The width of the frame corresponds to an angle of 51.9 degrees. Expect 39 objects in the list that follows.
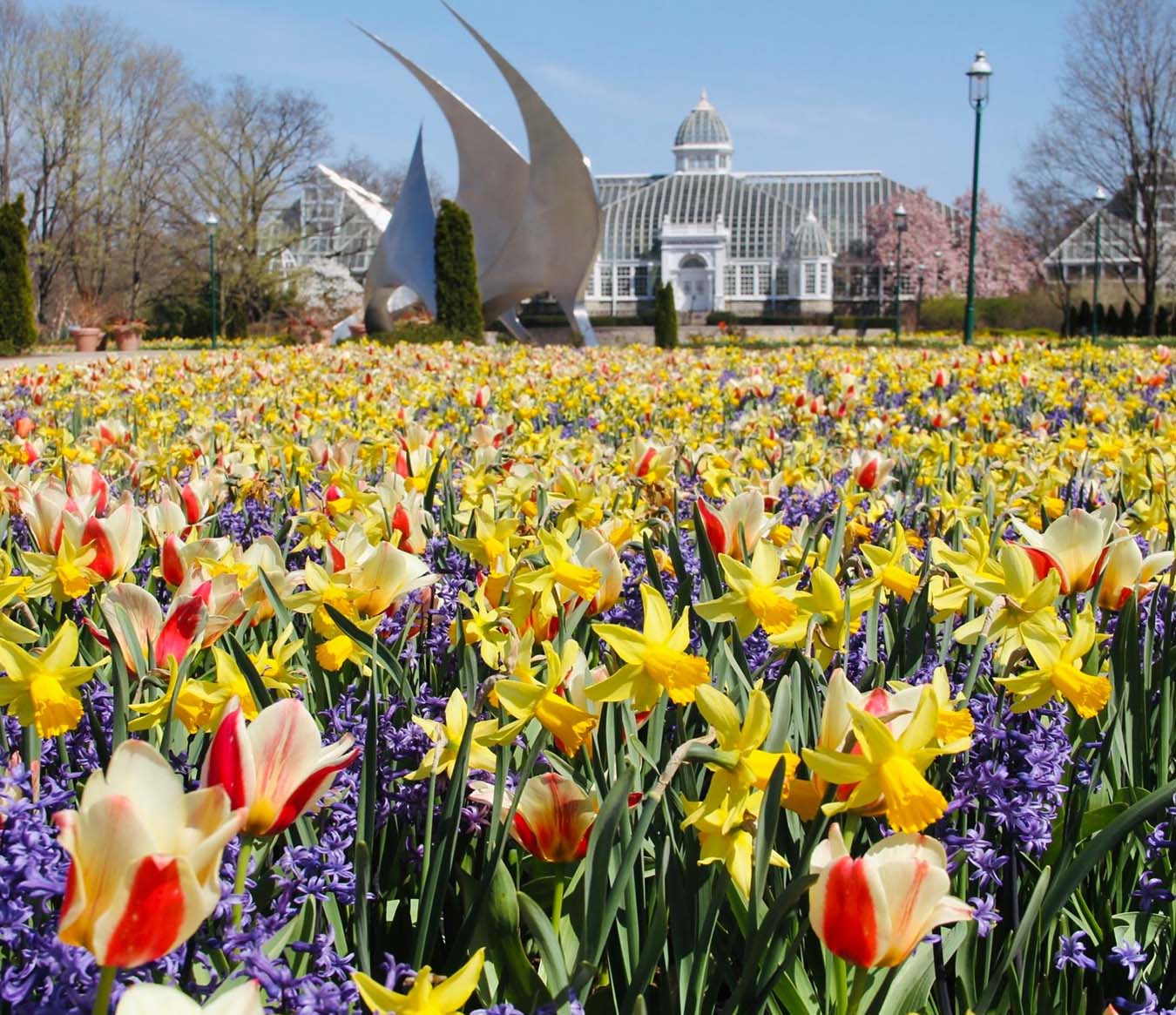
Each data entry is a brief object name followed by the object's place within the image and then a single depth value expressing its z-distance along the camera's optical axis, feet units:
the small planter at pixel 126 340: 99.66
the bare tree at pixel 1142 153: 112.47
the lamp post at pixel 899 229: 108.88
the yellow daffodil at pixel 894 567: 4.86
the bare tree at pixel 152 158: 130.93
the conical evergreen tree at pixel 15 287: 81.71
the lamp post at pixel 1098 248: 93.75
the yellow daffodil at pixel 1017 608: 3.95
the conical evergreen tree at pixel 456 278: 70.49
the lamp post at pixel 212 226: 98.00
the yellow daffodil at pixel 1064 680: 3.64
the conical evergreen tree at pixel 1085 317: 126.11
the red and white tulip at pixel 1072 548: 4.73
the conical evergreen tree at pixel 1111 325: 123.13
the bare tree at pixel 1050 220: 118.03
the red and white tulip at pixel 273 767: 2.91
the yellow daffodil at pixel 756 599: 4.14
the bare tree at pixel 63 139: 124.47
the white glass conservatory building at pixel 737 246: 277.85
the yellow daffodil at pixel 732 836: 3.07
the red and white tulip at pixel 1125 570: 5.03
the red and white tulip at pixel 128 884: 2.18
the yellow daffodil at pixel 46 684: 3.46
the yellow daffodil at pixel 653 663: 3.40
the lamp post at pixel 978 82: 61.16
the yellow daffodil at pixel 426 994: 2.37
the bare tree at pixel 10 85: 121.60
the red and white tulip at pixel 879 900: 2.66
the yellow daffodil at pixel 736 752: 3.02
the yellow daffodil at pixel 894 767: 2.81
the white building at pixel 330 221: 145.87
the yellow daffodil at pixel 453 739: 3.67
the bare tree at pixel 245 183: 129.39
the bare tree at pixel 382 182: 182.60
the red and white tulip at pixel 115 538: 5.47
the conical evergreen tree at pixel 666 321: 93.76
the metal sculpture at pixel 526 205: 71.67
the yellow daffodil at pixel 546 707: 3.43
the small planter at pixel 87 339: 95.55
